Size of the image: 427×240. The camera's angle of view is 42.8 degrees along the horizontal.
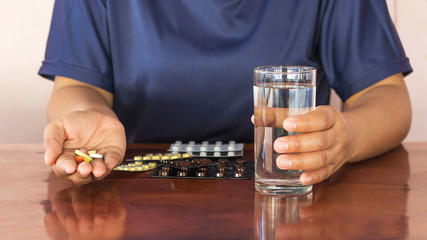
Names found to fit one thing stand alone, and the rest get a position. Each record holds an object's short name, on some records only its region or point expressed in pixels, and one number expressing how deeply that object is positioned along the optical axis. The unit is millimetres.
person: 1212
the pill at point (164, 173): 862
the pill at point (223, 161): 911
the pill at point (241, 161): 902
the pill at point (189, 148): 1000
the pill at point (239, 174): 847
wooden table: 640
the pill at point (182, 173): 858
